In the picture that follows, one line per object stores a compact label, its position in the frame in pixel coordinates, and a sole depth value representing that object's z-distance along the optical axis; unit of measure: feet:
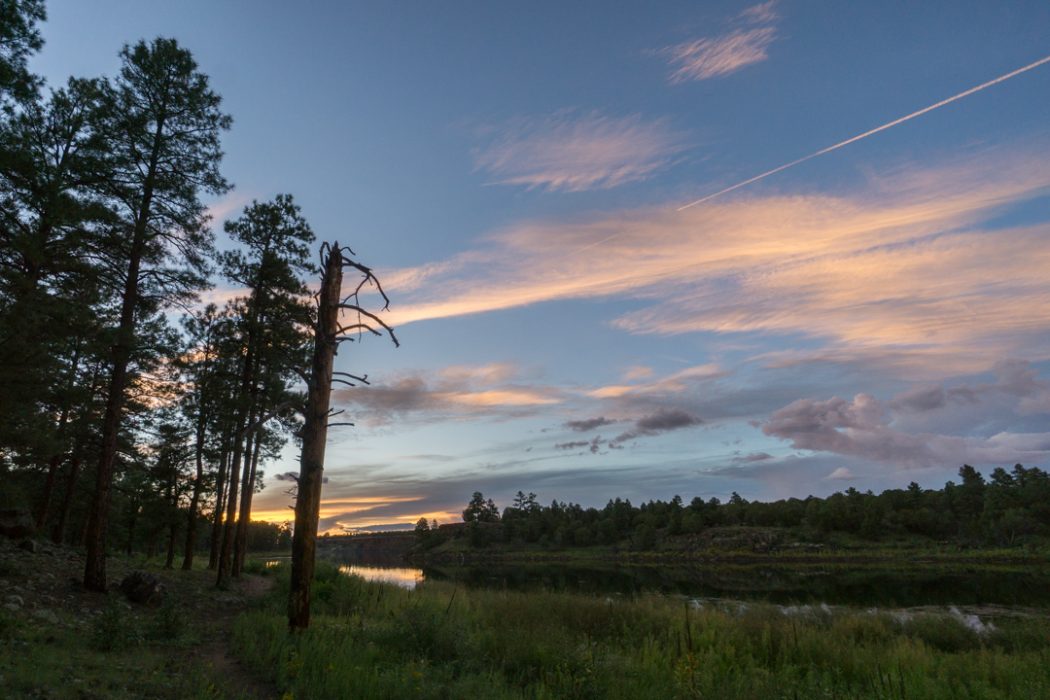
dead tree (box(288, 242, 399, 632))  36.29
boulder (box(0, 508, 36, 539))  62.49
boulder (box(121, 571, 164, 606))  52.31
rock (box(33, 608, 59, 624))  36.55
